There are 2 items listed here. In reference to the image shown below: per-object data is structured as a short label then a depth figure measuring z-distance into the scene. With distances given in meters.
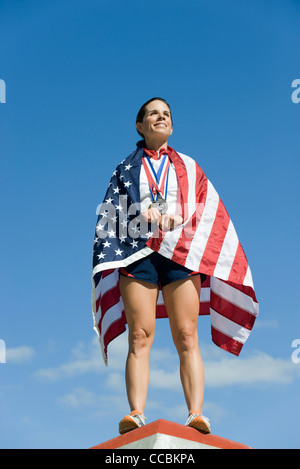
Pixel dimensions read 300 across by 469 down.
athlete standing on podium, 4.50
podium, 3.84
